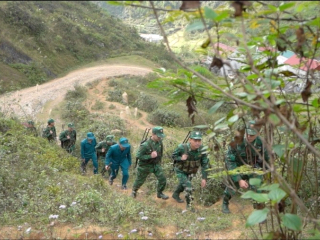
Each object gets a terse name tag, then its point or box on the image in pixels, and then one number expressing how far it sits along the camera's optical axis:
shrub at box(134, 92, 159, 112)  20.40
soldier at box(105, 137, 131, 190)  8.40
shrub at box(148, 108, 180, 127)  18.25
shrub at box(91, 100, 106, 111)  19.05
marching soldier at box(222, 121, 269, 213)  5.55
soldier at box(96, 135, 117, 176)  9.91
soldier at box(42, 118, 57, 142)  11.38
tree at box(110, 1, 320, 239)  2.24
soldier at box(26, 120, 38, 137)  11.20
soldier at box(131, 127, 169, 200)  7.11
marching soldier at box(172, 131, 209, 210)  6.57
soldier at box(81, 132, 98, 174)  9.96
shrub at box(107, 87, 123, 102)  20.90
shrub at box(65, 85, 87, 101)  20.73
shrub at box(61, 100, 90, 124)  17.08
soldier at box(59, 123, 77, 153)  11.06
